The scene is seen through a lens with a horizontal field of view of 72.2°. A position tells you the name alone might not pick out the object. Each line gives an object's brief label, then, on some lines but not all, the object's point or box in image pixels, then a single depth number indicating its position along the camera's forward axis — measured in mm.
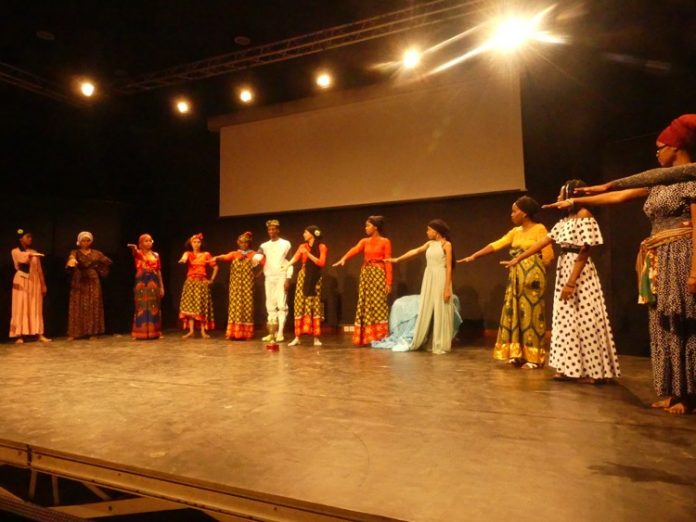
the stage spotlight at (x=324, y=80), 6484
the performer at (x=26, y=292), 6479
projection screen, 6012
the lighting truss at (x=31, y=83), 6191
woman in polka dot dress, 3236
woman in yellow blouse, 4004
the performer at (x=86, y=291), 6898
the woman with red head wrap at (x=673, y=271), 2354
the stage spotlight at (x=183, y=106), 7398
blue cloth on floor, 5570
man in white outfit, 6063
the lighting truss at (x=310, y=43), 4977
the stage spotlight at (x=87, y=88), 6561
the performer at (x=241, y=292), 6551
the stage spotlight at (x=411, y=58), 5672
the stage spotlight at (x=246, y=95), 7020
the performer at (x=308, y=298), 5859
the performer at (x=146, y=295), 6738
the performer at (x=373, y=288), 5785
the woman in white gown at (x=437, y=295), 5102
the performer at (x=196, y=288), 6941
